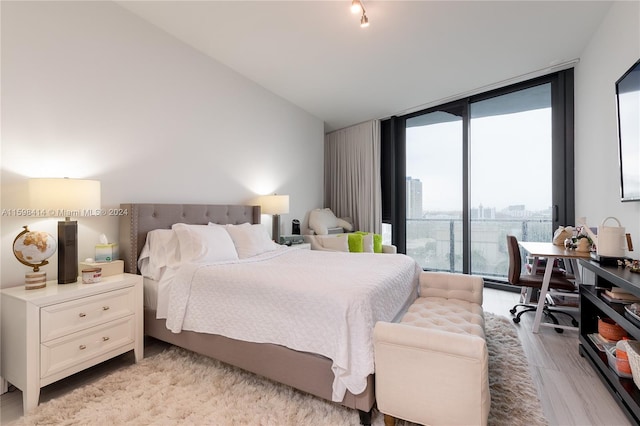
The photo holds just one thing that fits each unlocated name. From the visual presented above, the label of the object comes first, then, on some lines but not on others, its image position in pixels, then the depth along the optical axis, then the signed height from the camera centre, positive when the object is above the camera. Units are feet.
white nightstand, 5.57 -2.39
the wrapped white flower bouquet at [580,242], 8.76 -0.94
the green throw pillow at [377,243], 15.28 -1.60
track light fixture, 7.72 +5.45
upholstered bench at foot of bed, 4.34 -2.51
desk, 8.30 -1.25
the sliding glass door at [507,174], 12.81 +1.75
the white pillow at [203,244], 7.97 -0.86
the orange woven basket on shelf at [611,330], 6.36 -2.59
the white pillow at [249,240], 9.48 -0.89
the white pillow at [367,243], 14.53 -1.51
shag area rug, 5.27 -3.65
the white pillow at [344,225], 17.85 -0.74
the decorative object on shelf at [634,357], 4.90 -2.47
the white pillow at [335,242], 14.03 -1.42
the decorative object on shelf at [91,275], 6.72 -1.40
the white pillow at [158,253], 7.98 -1.09
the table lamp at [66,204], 6.20 +0.23
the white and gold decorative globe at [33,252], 6.12 -0.78
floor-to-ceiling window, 12.32 +1.85
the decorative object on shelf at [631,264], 5.90 -1.12
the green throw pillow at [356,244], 14.43 -1.53
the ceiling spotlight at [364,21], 8.20 +5.39
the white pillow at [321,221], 16.11 -0.45
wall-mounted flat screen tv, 6.59 +1.88
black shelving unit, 5.08 -2.49
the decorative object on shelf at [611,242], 6.66 -0.69
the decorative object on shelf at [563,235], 10.19 -0.81
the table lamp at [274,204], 12.84 +0.40
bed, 5.28 -2.81
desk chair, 9.28 -2.22
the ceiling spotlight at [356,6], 7.66 +5.45
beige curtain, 17.72 +2.43
